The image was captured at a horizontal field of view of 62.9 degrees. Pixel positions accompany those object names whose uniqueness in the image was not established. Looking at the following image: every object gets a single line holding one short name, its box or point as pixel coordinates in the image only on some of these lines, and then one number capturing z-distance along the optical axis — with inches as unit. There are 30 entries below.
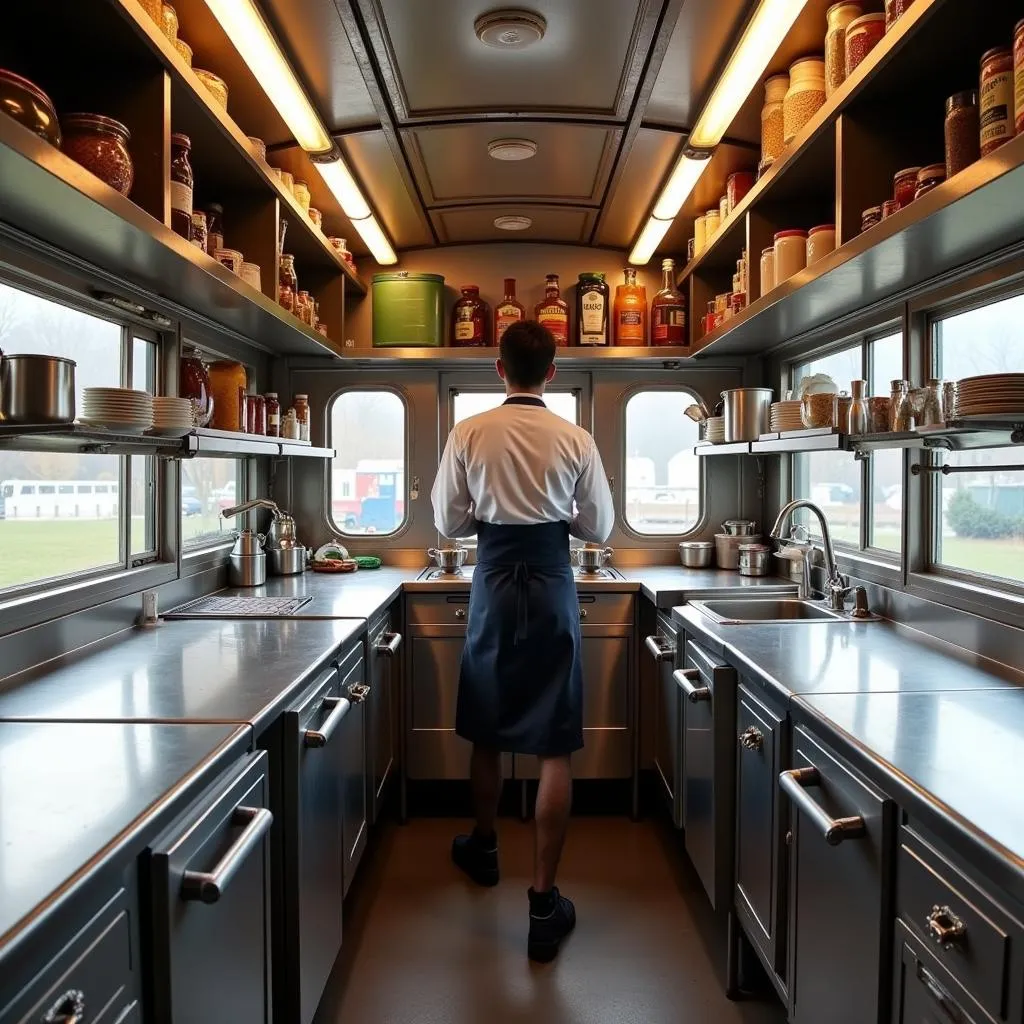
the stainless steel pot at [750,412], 131.6
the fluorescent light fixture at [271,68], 77.7
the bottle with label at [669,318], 154.6
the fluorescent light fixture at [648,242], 141.8
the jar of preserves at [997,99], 61.5
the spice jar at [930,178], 71.6
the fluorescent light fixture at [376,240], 142.0
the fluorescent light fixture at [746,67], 77.9
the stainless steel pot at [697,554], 157.3
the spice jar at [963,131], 67.4
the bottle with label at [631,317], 156.2
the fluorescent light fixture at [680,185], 114.0
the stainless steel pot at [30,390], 61.9
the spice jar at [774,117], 99.0
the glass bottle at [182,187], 82.6
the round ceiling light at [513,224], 151.7
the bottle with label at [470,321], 157.4
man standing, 105.9
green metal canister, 154.7
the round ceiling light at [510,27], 84.8
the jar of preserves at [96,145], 68.2
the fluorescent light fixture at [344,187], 115.5
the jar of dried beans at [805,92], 92.3
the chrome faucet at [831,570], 110.6
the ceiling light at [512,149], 116.9
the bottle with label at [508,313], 157.9
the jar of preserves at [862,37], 77.1
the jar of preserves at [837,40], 82.3
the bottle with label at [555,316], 155.5
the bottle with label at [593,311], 156.8
